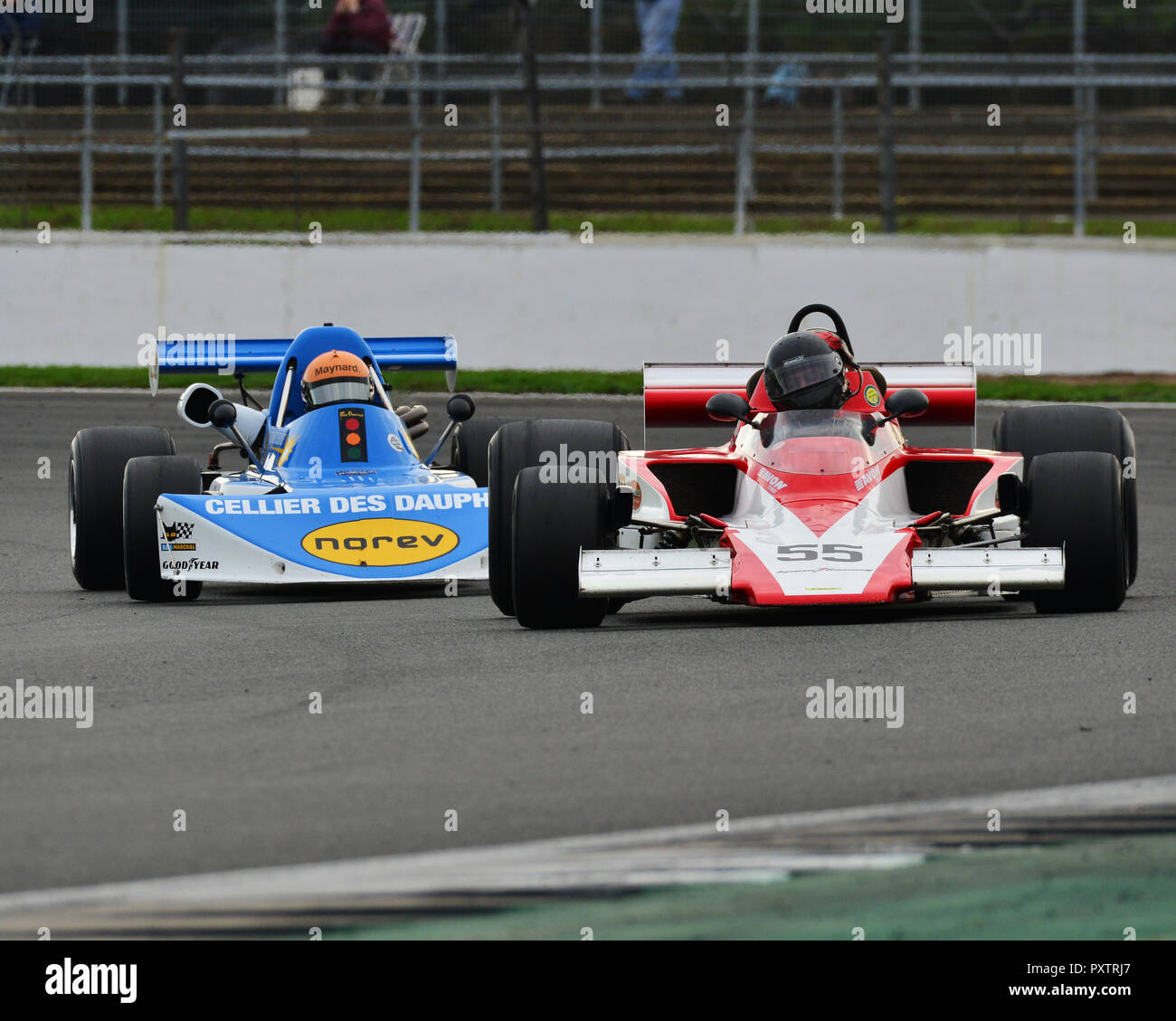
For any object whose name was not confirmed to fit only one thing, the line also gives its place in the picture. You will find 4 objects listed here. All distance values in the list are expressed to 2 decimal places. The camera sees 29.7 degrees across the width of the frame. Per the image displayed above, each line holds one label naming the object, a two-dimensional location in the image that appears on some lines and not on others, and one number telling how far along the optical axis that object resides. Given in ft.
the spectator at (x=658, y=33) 76.89
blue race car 31.89
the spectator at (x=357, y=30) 77.10
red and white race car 26.30
